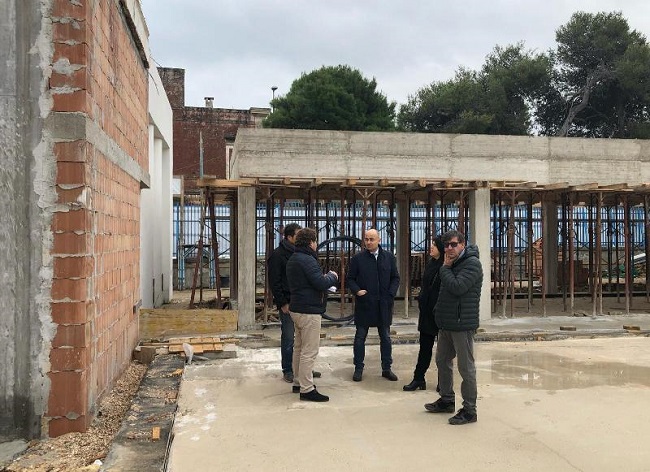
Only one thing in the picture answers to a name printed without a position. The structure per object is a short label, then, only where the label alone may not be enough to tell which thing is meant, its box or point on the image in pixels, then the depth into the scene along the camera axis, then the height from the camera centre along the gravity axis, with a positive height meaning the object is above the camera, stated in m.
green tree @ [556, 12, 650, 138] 30.25 +9.41
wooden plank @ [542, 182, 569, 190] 10.66 +1.15
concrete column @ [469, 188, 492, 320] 11.30 +0.41
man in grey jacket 4.75 -0.47
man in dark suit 6.38 -0.50
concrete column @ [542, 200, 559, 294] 15.29 +0.04
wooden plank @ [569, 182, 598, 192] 10.92 +1.16
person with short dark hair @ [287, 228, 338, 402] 5.50 -0.56
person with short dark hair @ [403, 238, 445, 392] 5.68 -0.64
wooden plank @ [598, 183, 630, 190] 11.02 +1.17
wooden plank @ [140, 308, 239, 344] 9.34 -1.21
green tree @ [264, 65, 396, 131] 30.08 +7.68
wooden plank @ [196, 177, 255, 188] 9.94 +1.17
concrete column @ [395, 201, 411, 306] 13.50 +0.22
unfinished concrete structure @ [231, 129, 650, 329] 10.28 +1.65
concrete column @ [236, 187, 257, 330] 10.20 -0.15
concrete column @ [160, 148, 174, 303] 13.99 +0.66
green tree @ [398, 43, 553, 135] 31.88 +8.32
